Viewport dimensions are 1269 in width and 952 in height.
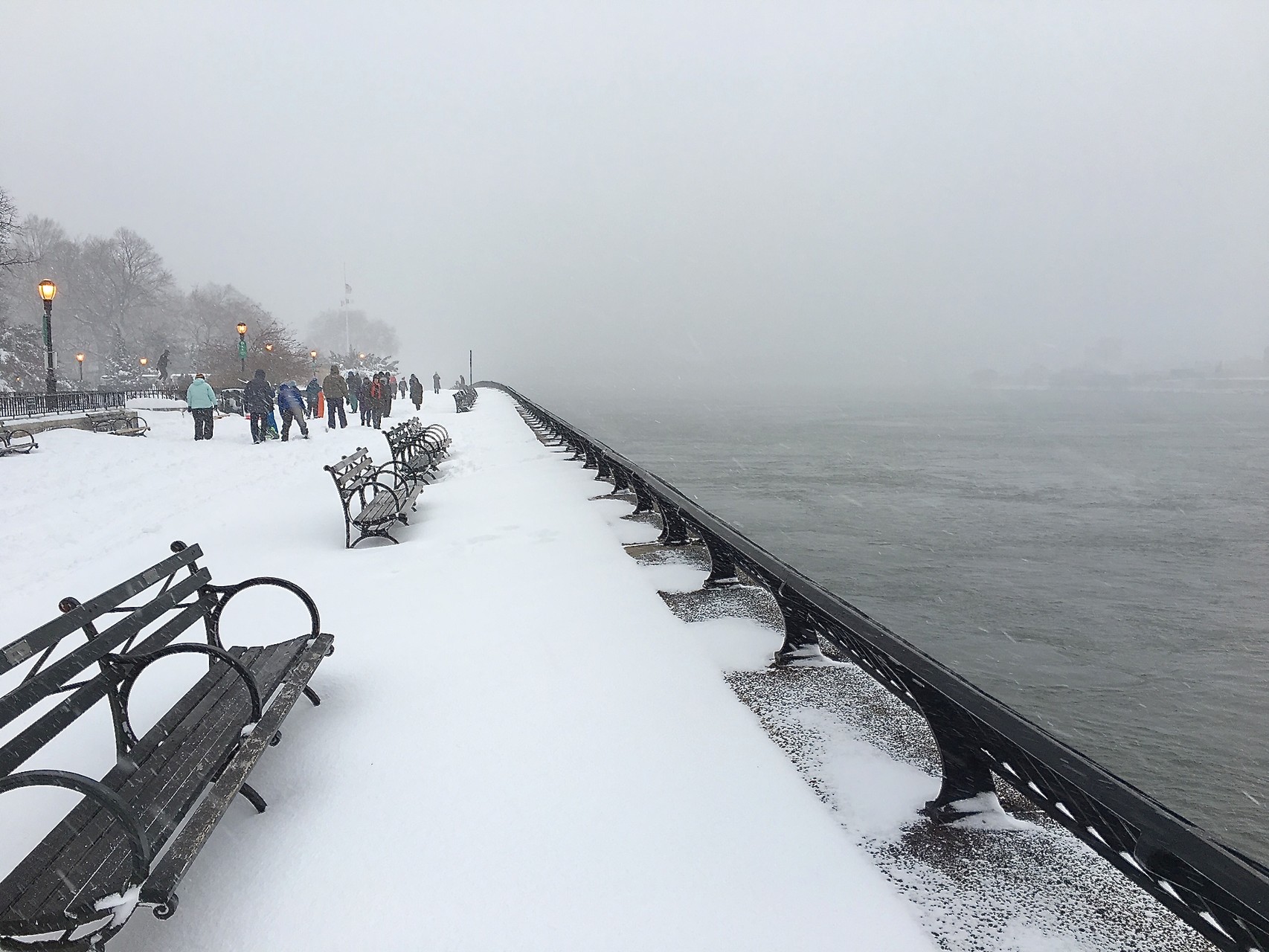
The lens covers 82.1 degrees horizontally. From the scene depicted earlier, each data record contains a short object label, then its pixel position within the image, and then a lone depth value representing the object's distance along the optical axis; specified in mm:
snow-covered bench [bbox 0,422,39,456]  14117
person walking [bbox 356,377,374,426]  22359
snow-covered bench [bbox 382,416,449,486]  10828
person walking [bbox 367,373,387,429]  21906
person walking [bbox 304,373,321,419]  26609
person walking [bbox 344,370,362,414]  27589
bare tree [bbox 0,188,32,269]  27986
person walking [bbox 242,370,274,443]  16750
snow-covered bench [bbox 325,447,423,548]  7520
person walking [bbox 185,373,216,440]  16969
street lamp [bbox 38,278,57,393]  19031
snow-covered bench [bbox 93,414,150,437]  19000
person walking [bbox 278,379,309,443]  17359
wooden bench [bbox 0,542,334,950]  2156
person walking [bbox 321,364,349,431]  19906
